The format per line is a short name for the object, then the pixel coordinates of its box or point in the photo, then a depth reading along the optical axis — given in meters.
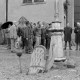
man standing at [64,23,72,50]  18.94
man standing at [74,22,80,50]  18.61
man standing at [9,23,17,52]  16.47
